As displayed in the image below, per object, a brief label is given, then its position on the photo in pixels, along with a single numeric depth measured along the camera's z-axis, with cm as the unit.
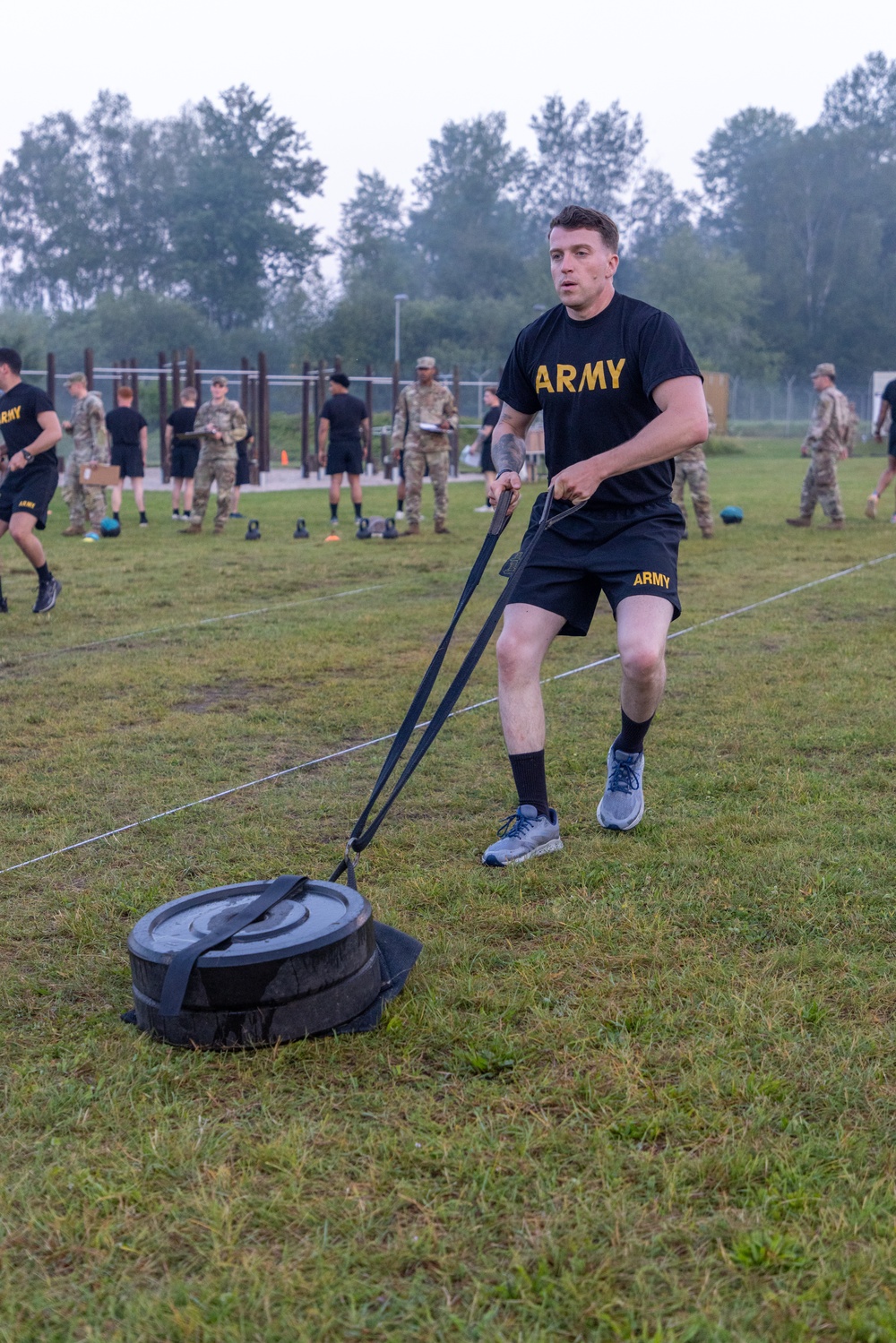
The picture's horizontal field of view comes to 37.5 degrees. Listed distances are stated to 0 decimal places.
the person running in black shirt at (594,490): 401
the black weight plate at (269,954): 280
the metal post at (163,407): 2544
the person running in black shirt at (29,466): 974
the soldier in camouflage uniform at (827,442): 1562
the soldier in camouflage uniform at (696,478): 1445
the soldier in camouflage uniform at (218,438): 1647
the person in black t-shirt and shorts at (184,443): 1775
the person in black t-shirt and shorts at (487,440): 1855
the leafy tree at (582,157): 9638
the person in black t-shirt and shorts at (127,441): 1795
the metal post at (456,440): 3080
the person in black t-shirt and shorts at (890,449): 1633
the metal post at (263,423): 2834
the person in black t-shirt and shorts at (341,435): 1722
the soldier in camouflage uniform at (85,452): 1627
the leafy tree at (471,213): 8775
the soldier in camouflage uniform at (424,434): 1617
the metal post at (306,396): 3021
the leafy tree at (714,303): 7688
